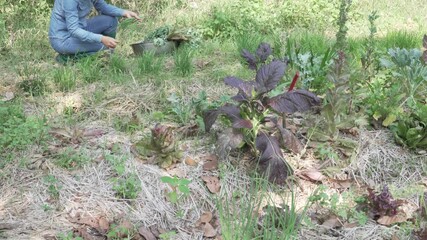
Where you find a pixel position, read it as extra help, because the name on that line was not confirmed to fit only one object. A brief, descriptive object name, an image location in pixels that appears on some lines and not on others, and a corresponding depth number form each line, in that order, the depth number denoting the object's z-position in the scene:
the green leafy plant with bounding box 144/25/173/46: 5.23
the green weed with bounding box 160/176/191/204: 2.78
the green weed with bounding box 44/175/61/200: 2.90
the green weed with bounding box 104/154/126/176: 3.02
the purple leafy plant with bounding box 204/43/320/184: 2.94
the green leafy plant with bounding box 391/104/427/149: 3.28
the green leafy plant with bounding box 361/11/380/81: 3.61
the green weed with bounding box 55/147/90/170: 3.09
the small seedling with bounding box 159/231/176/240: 2.56
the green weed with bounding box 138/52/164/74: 4.38
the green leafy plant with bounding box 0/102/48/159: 3.19
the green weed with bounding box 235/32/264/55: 4.76
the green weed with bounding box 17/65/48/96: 4.07
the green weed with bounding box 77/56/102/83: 4.30
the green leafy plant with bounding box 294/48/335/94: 3.71
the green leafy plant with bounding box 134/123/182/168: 3.04
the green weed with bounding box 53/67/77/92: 4.13
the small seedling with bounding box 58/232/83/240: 2.54
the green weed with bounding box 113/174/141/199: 2.93
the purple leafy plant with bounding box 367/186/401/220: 2.79
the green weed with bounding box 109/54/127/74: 4.48
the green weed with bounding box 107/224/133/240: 2.63
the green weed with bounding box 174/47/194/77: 4.34
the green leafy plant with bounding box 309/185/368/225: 2.87
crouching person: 4.86
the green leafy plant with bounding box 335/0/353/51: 3.73
